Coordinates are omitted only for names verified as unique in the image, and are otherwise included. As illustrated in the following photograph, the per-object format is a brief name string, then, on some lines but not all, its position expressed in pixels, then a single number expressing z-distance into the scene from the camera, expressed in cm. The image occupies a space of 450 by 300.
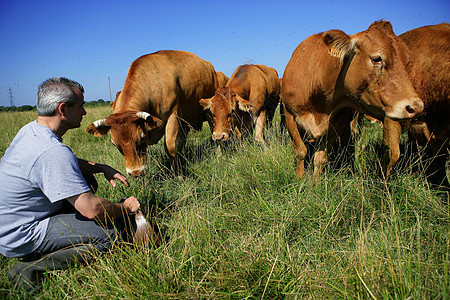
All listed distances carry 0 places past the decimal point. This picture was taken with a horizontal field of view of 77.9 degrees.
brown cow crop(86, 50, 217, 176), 383
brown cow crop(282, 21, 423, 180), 287
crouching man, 213
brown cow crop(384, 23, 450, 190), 344
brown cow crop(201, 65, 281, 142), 591
